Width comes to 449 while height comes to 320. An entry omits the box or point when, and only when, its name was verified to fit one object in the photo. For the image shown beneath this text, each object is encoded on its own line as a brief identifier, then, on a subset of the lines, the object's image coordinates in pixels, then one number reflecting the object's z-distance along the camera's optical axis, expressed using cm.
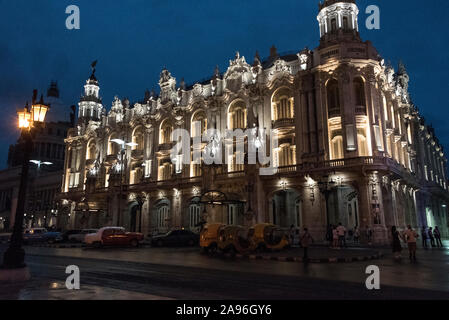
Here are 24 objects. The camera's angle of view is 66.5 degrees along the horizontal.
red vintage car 2748
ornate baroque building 3056
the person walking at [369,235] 2728
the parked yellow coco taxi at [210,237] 2056
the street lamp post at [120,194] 4441
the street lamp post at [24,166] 995
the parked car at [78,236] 3538
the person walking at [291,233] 2717
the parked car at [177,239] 2891
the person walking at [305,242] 1652
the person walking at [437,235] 2603
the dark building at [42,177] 6669
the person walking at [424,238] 2491
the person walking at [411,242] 1630
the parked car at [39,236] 3512
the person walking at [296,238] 2984
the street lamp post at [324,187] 2416
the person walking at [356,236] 2869
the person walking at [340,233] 2312
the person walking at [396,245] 1628
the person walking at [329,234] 2480
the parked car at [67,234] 3517
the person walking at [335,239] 2284
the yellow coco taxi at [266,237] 2112
